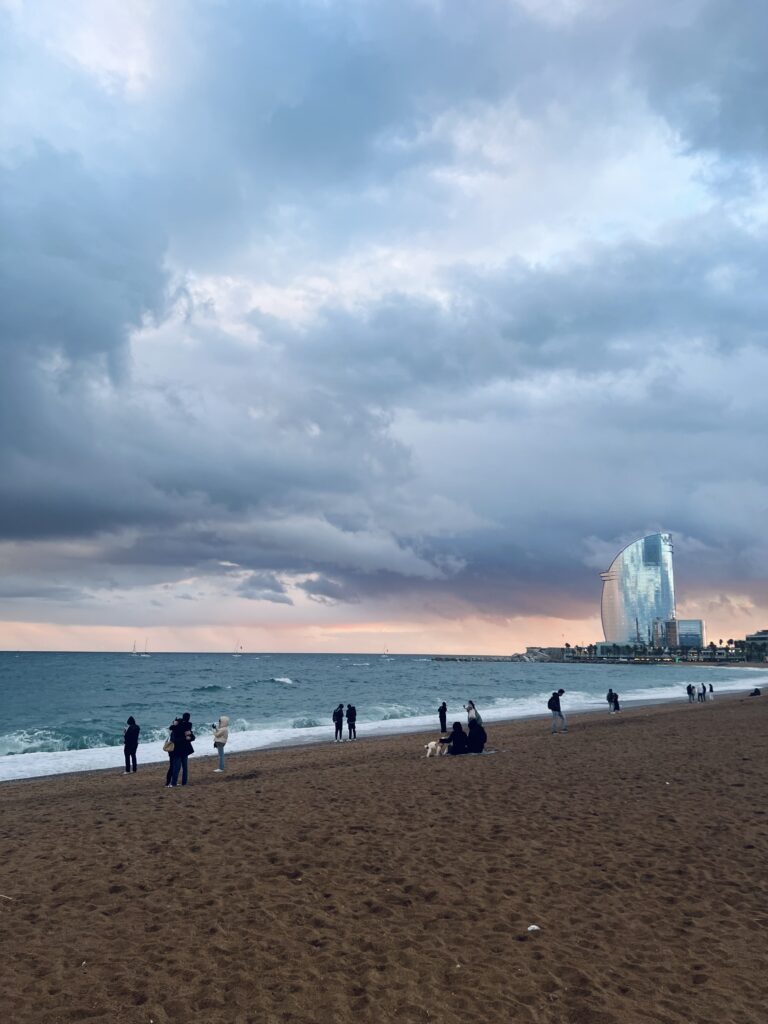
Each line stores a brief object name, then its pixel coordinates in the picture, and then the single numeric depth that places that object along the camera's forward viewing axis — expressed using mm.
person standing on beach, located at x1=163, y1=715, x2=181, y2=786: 17784
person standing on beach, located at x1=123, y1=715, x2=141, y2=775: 21438
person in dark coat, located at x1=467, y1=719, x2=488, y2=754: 21500
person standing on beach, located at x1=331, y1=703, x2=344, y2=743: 31908
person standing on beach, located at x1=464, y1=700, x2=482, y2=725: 21953
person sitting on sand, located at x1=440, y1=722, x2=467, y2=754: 21219
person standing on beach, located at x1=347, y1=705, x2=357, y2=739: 32281
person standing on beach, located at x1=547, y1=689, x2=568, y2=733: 28261
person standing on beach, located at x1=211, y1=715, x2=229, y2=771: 20531
